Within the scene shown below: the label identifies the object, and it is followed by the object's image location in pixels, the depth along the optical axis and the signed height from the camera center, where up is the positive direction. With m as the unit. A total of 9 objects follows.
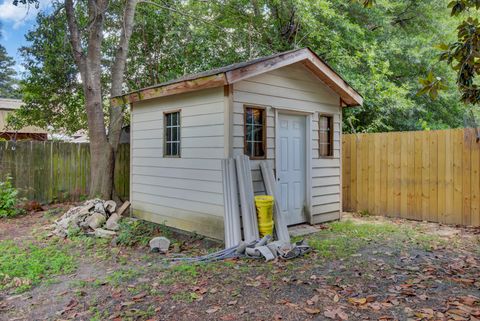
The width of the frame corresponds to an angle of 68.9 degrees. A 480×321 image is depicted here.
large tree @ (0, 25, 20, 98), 25.80 +6.12
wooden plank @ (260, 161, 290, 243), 5.24 -0.75
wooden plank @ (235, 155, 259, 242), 4.95 -0.61
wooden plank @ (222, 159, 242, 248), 4.91 -0.68
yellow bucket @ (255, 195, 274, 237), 5.07 -0.80
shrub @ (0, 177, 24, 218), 7.37 -0.89
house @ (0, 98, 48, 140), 15.51 +1.28
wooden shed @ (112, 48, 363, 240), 5.31 +0.36
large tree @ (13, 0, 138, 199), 7.91 +1.38
